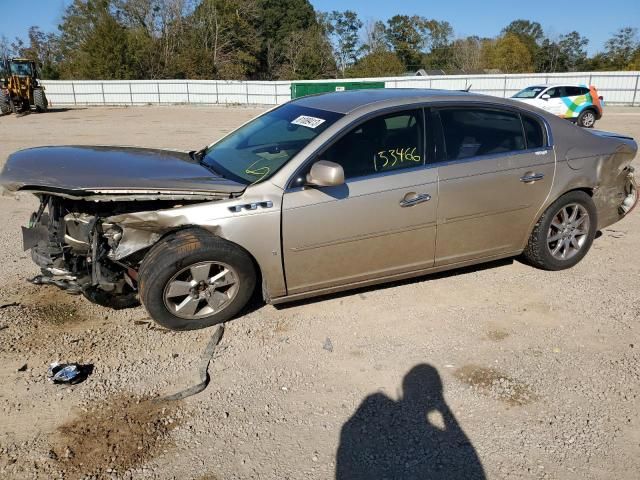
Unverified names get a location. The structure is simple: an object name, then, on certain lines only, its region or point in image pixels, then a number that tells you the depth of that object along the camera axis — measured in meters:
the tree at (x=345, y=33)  68.31
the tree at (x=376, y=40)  65.31
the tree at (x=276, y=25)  61.06
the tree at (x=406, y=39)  70.94
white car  17.91
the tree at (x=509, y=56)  63.81
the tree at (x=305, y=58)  60.66
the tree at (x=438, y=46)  73.69
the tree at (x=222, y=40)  50.88
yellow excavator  25.38
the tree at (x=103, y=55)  41.75
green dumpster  26.86
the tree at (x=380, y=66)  55.62
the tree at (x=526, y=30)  87.26
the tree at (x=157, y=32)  48.44
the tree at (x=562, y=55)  72.75
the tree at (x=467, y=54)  67.88
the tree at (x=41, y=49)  57.77
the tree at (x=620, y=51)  60.00
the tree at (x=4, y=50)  61.30
